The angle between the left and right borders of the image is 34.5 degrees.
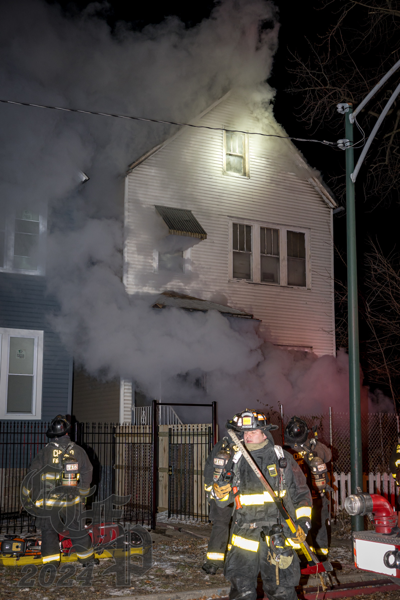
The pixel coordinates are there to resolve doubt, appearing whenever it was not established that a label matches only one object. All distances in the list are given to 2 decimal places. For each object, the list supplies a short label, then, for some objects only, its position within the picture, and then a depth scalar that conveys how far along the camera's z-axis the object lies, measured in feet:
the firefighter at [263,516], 15.88
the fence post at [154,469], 32.27
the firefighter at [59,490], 22.41
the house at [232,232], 48.83
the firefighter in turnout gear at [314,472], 25.11
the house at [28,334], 43.70
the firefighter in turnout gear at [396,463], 26.17
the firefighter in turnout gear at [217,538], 23.86
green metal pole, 28.27
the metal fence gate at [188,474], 36.58
